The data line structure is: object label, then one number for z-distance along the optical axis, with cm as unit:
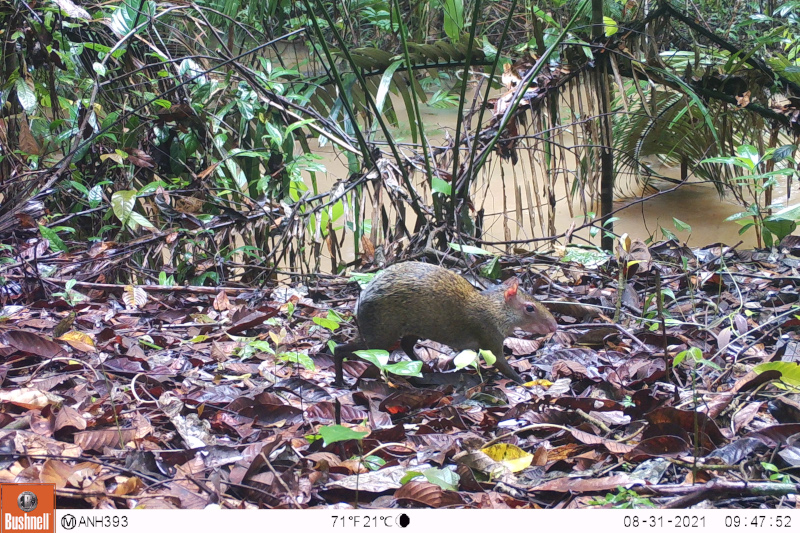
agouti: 282
